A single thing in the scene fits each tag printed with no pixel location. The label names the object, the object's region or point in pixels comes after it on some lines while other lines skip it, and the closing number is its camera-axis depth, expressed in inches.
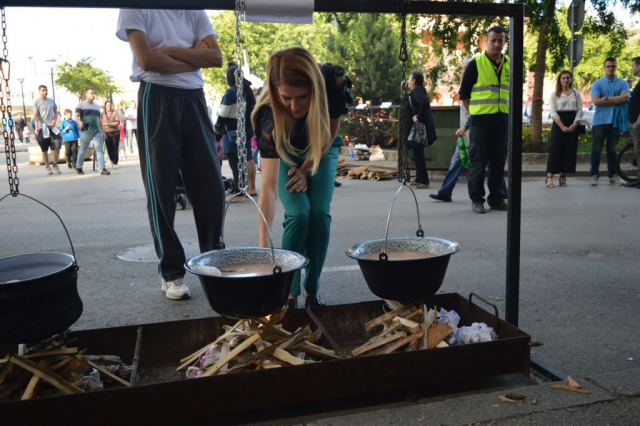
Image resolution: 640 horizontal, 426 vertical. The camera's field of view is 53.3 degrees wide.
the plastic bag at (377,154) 706.8
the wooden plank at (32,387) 100.4
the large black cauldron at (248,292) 100.5
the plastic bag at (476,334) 120.8
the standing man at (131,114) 940.5
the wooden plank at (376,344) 119.6
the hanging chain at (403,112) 115.0
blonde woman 137.6
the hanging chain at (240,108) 108.7
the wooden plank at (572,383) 111.4
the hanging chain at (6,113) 106.5
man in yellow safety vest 318.7
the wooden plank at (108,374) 111.6
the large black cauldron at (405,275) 109.9
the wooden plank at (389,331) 123.6
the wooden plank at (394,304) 130.9
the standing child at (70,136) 698.8
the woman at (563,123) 427.2
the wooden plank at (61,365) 108.6
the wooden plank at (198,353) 119.4
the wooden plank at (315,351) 117.6
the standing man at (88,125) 629.3
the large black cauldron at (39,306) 95.9
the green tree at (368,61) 816.9
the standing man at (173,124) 161.2
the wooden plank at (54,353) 109.7
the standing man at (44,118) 632.5
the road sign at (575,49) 517.3
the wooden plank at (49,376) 103.3
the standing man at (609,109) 427.8
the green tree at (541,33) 608.7
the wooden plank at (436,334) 117.0
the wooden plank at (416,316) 125.6
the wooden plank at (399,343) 117.2
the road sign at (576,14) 513.3
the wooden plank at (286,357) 110.2
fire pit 95.6
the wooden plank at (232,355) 110.6
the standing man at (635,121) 409.1
